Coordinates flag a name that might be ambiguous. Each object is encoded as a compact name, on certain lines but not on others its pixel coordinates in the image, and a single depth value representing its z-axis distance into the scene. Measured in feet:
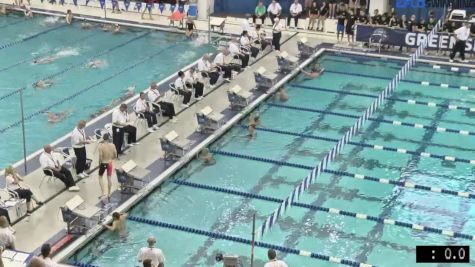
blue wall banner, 66.23
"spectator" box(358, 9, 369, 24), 69.72
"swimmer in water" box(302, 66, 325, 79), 61.77
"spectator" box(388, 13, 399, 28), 68.13
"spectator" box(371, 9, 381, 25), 68.90
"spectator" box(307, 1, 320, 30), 74.59
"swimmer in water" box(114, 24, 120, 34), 74.61
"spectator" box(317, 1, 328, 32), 74.69
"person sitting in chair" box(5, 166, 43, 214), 36.94
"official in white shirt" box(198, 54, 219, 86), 57.16
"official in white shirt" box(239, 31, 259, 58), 63.72
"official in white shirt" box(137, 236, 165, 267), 30.68
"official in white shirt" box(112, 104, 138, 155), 44.50
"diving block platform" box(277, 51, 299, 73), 62.18
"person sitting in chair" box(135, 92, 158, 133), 48.08
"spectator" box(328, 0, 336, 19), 79.04
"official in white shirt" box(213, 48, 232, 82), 58.49
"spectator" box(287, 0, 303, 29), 73.92
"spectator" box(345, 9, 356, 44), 69.51
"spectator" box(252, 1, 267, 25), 75.10
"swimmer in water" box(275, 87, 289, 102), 56.34
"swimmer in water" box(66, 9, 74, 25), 75.77
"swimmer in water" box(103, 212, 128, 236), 36.52
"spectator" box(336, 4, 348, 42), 70.49
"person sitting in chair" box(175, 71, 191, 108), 53.06
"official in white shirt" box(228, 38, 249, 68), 61.77
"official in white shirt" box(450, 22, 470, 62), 64.08
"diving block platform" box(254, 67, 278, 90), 57.41
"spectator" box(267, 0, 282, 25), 74.43
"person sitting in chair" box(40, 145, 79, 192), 39.52
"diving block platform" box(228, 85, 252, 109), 53.06
